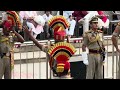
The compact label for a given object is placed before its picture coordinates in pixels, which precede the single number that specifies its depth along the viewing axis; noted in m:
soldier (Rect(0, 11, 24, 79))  12.71
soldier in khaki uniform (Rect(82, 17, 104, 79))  13.31
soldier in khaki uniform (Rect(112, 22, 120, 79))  13.10
